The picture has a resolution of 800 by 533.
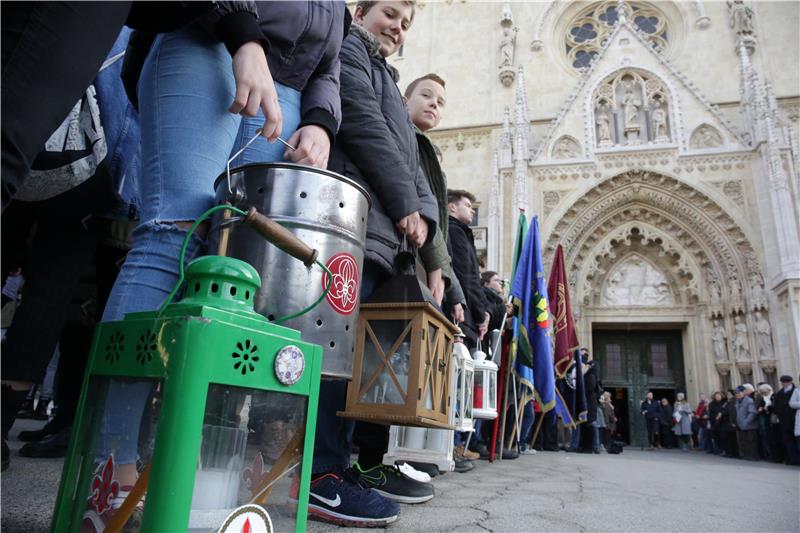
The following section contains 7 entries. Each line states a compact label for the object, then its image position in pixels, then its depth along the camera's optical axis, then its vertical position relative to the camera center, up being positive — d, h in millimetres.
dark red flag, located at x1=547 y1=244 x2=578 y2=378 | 6352 +1162
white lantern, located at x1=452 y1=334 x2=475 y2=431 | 2154 +89
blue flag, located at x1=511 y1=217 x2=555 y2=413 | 5318 +953
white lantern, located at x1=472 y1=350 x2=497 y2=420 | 2978 +104
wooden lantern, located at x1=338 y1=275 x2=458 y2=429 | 1417 +123
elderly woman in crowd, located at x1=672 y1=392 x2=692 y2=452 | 10969 -23
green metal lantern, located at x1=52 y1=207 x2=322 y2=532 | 639 -34
